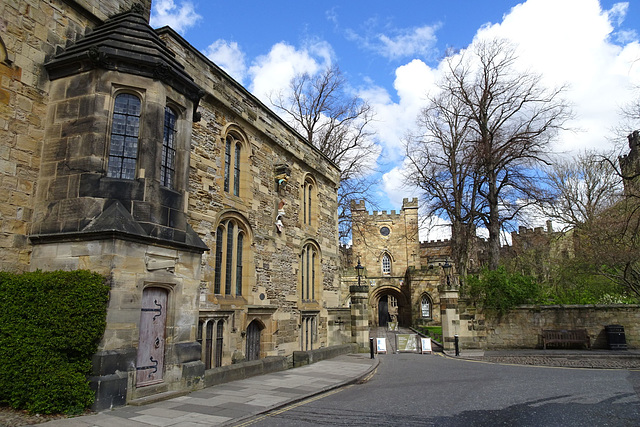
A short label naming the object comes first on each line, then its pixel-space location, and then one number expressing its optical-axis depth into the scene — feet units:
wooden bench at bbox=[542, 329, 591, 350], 61.16
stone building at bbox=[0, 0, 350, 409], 25.79
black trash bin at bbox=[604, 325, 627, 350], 60.34
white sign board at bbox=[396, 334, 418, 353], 63.31
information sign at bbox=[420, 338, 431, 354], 61.82
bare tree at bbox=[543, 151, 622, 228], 89.45
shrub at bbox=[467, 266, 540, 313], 64.23
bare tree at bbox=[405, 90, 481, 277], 81.82
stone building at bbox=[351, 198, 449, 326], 126.82
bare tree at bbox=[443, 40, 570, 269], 79.10
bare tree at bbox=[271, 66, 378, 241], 95.30
